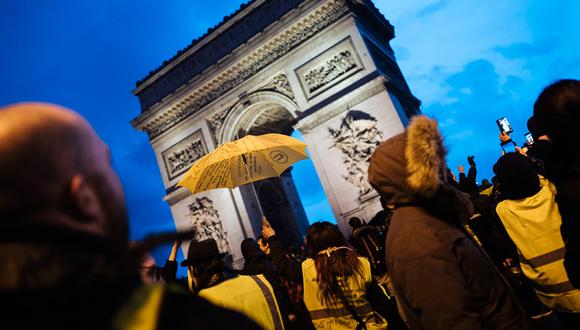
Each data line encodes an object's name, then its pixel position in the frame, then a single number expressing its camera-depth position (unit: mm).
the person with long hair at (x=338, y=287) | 2629
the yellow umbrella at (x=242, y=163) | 4371
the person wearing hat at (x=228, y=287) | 2238
